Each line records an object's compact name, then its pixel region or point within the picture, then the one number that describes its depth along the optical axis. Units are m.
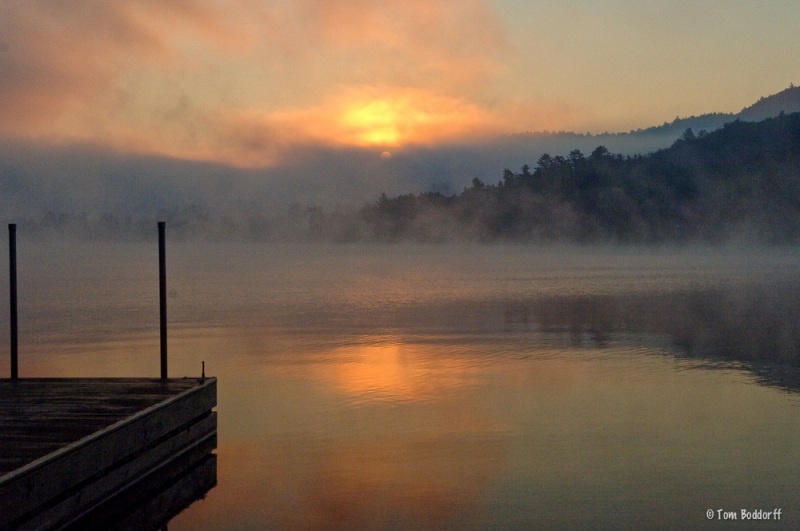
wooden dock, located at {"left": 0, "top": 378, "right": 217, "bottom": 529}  9.08
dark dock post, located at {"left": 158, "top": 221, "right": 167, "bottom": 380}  16.08
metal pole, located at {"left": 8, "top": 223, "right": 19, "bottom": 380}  15.95
